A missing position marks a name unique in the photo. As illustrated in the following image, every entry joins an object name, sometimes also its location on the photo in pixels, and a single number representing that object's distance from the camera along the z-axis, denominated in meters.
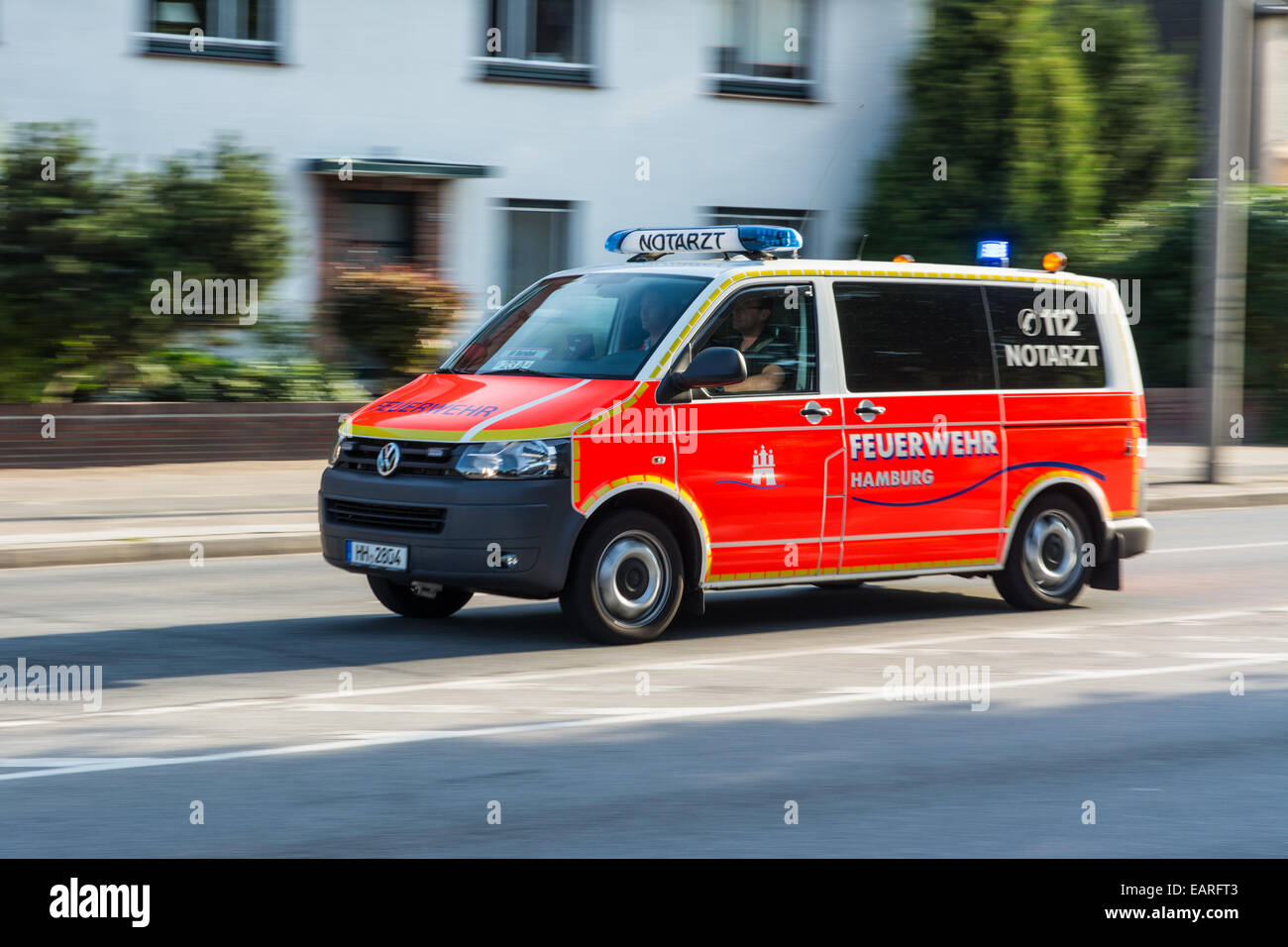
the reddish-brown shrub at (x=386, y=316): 20.59
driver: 9.98
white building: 20.98
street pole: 19.45
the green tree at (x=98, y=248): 17.66
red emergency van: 9.33
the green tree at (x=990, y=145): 25.50
